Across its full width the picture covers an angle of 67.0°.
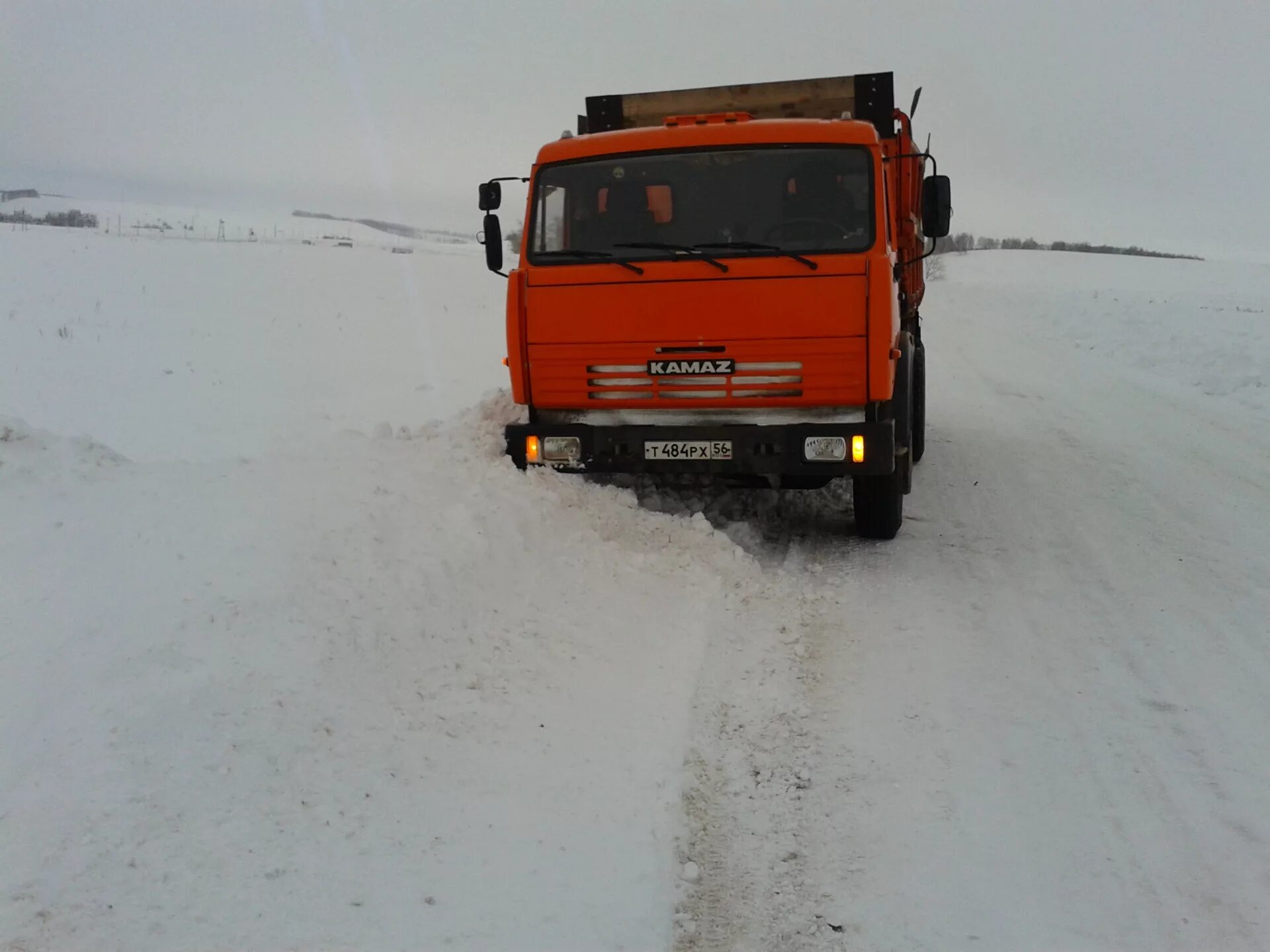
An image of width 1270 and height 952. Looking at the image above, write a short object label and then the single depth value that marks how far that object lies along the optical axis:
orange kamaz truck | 5.57
